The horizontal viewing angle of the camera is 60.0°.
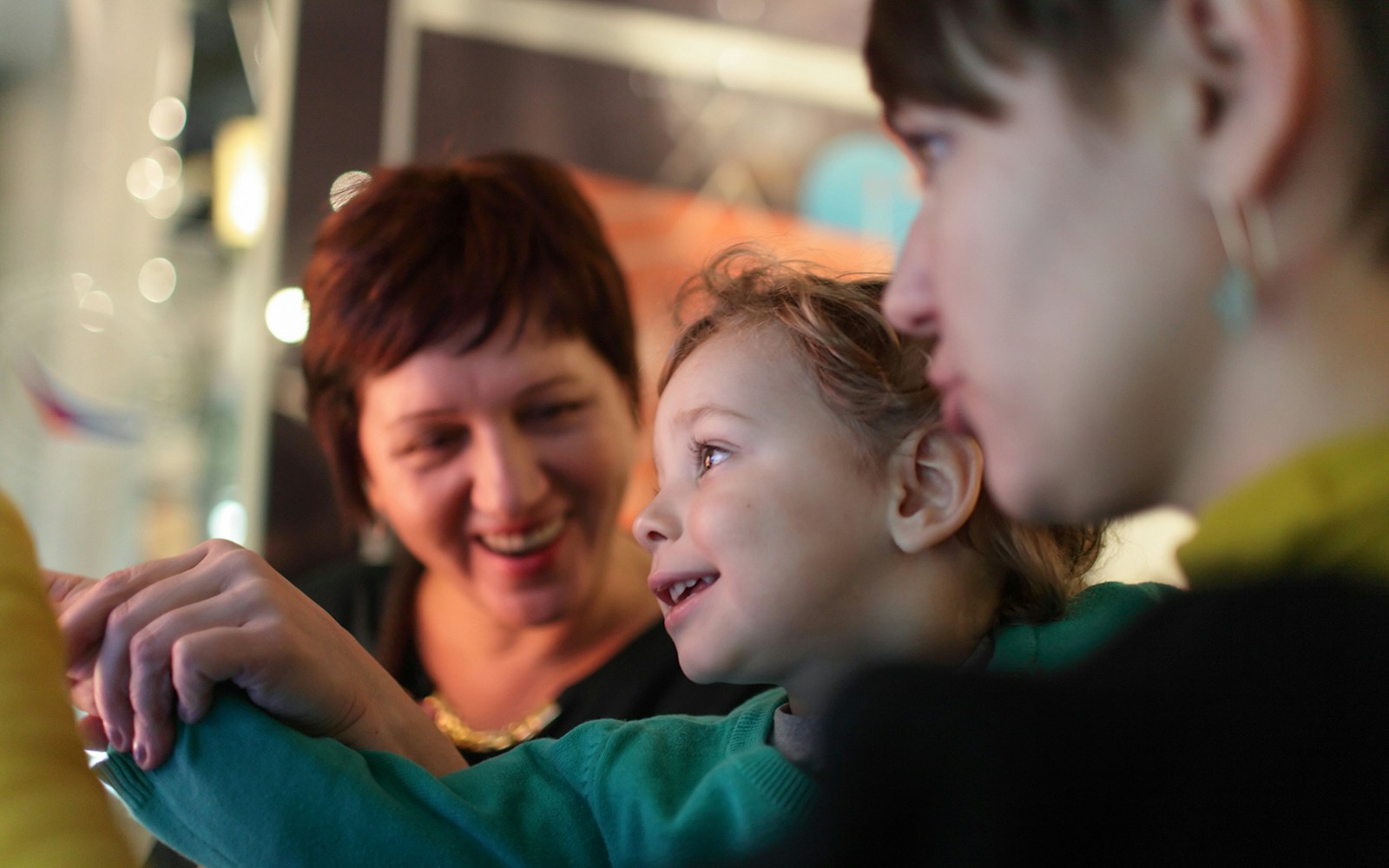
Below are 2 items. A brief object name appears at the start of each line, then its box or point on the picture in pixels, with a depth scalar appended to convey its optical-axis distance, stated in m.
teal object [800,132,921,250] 3.46
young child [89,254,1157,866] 0.68
